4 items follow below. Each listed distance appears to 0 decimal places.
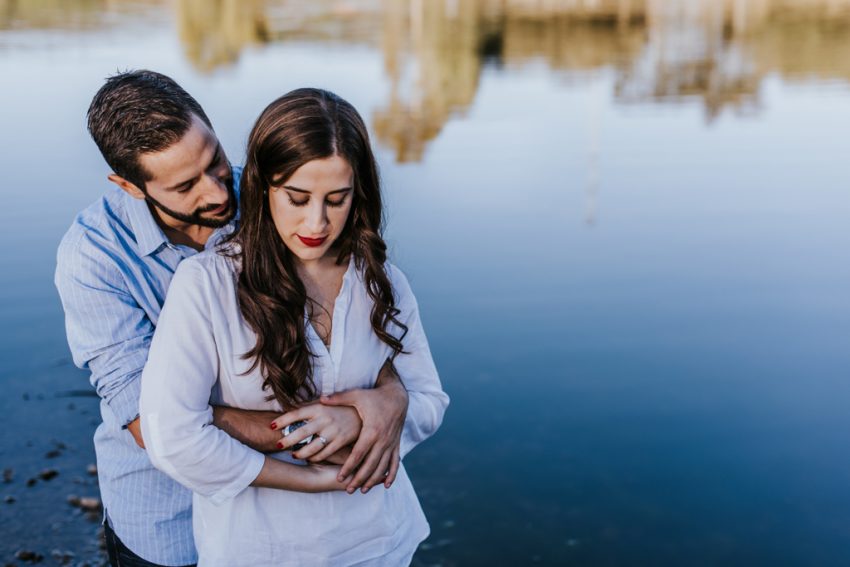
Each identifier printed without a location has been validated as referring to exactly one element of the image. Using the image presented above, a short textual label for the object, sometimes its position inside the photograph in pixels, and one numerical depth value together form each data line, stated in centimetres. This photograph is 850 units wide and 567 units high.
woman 189
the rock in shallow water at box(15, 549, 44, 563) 461
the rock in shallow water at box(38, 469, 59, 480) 545
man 216
